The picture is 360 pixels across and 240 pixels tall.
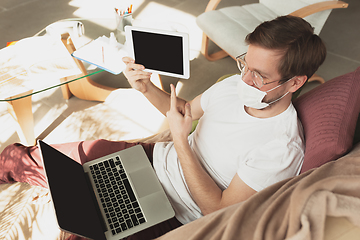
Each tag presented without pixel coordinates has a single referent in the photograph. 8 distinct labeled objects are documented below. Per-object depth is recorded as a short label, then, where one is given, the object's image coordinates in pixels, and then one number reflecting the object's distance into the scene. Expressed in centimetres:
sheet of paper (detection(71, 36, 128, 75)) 176
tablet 132
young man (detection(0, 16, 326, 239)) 107
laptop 99
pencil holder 195
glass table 160
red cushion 95
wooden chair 221
